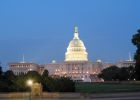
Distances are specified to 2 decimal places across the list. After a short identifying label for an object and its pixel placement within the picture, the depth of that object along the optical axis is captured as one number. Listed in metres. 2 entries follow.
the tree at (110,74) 168.95
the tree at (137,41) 91.31
